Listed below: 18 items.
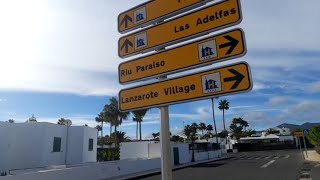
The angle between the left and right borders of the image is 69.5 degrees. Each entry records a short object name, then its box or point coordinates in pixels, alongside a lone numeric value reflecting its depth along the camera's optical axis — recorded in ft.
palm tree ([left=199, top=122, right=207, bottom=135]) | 274.06
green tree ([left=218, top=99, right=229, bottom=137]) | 216.53
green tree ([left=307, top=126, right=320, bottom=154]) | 100.92
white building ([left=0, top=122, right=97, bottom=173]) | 61.34
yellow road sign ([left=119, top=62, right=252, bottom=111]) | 7.62
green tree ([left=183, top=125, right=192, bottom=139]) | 242.97
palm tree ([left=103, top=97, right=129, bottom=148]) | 146.91
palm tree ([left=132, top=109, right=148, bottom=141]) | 153.32
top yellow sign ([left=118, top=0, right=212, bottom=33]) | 9.17
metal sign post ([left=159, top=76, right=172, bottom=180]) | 8.39
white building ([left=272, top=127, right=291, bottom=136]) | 338.99
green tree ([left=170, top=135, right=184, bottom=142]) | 222.51
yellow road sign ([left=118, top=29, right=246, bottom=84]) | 7.92
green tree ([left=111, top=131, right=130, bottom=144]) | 157.91
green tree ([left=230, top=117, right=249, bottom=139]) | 267.87
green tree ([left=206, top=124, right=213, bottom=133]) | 292.41
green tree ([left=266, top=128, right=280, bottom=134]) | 298.40
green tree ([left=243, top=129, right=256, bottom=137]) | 275.42
